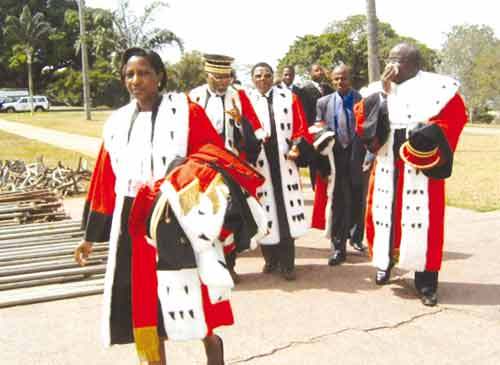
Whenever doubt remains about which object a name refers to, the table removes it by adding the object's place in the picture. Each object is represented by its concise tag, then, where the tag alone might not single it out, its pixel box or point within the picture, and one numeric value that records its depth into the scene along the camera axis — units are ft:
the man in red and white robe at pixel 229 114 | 18.19
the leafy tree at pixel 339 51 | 155.43
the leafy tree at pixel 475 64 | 146.82
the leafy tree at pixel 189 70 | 149.07
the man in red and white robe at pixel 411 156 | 15.89
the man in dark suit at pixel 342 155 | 21.21
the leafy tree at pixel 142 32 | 114.11
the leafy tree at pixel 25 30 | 178.29
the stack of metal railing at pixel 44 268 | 18.02
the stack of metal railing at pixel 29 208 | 27.68
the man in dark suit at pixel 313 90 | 26.82
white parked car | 171.42
